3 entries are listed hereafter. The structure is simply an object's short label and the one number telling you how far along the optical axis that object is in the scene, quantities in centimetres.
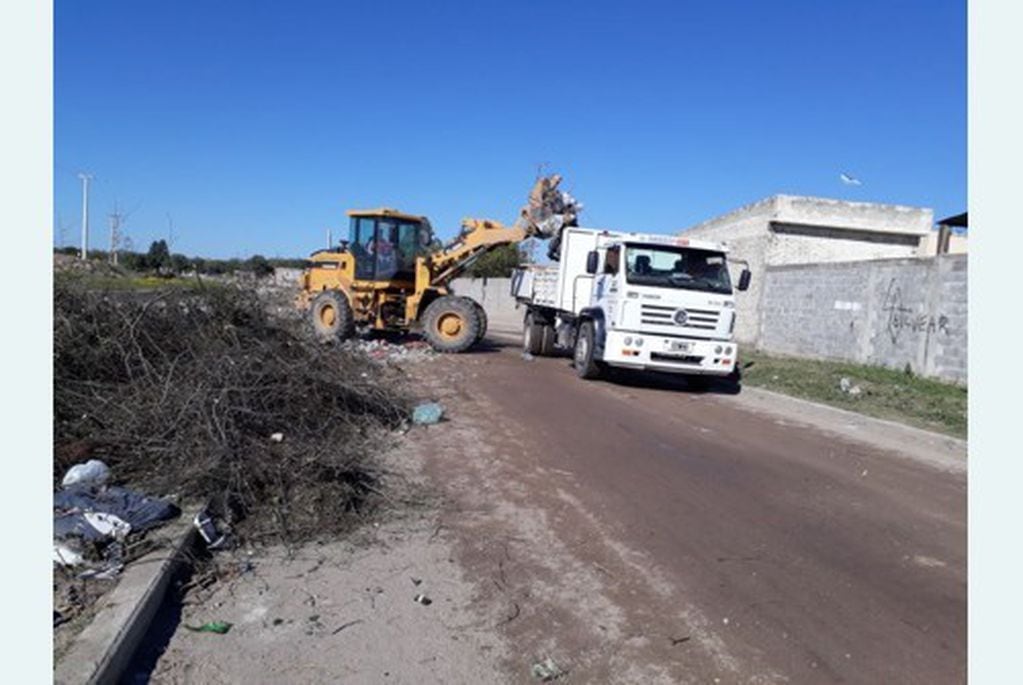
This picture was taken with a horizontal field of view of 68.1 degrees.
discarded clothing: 477
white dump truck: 1269
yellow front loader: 1702
